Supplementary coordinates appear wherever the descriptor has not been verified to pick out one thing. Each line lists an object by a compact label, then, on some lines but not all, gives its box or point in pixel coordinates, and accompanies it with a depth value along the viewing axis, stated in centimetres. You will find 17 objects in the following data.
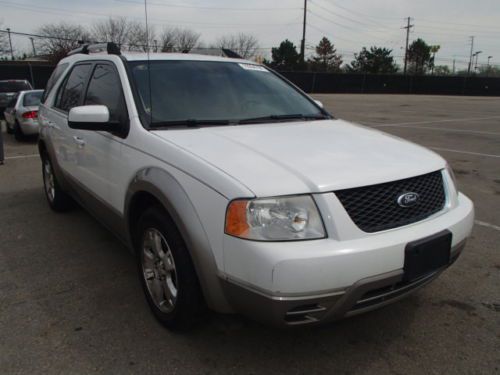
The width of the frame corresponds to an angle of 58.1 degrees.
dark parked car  1714
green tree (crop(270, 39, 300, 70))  7225
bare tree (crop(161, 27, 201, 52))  6006
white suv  210
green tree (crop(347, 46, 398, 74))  7450
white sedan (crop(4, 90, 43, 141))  1127
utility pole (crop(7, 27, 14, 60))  5869
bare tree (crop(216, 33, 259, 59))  7576
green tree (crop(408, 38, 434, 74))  8056
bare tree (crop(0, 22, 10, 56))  5630
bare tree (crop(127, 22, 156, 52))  5134
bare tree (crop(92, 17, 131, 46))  5603
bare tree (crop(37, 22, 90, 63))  5362
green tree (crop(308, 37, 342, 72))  8569
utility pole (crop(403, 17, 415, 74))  7812
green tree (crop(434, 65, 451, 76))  9062
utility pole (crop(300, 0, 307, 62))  5066
